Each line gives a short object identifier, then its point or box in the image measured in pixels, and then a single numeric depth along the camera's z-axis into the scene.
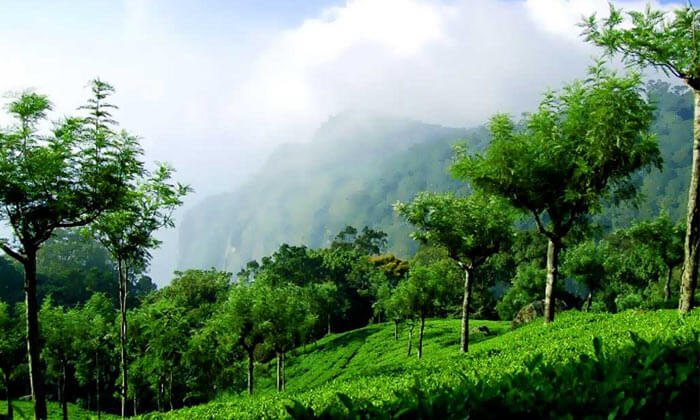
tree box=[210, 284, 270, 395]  34.56
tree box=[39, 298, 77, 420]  37.69
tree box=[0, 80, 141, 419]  16.52
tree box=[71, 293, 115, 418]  40.16
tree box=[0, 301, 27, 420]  35.94
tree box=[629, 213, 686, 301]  38.25
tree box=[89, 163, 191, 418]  23.20
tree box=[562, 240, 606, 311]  49.28
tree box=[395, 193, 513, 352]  25.45
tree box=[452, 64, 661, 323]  20.12
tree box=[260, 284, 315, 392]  36.75
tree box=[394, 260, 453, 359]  42.19
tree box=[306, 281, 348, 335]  69.69
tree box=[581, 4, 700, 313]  13.97
